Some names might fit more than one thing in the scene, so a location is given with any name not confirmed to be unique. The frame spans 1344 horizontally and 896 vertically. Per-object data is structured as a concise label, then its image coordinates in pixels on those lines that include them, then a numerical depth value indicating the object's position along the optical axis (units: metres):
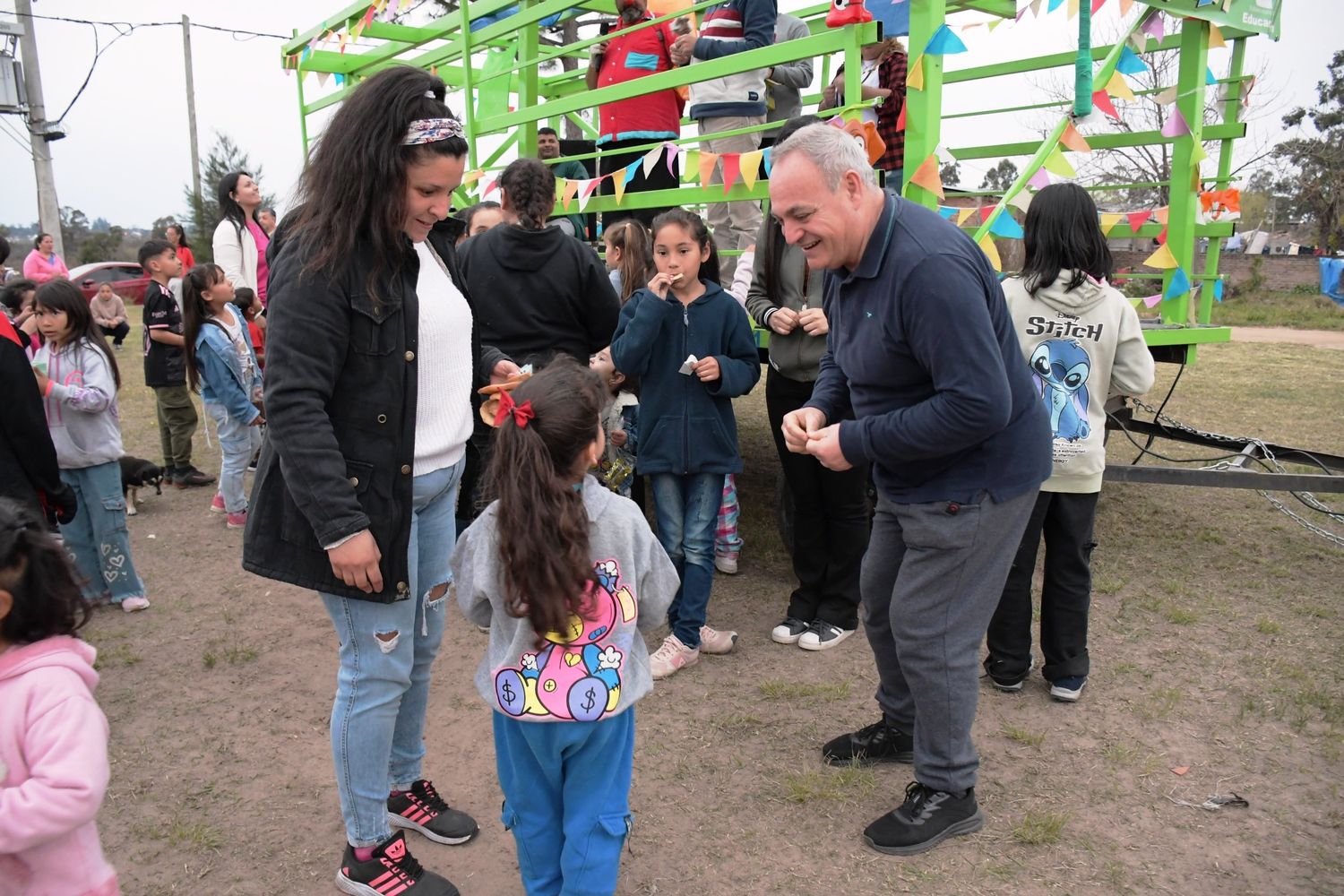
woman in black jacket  2.01
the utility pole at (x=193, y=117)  25.64
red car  22.66
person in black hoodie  3.65
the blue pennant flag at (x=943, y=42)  3.43
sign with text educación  4.23
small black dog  5.95
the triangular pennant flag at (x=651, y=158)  4.44
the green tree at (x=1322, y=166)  28.60
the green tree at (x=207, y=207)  31.81
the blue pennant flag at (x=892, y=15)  3.68
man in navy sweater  2.21
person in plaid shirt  4.64
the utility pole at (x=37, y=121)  16.64
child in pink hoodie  1.54
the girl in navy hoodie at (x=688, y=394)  3.54
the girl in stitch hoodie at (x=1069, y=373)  3.13
